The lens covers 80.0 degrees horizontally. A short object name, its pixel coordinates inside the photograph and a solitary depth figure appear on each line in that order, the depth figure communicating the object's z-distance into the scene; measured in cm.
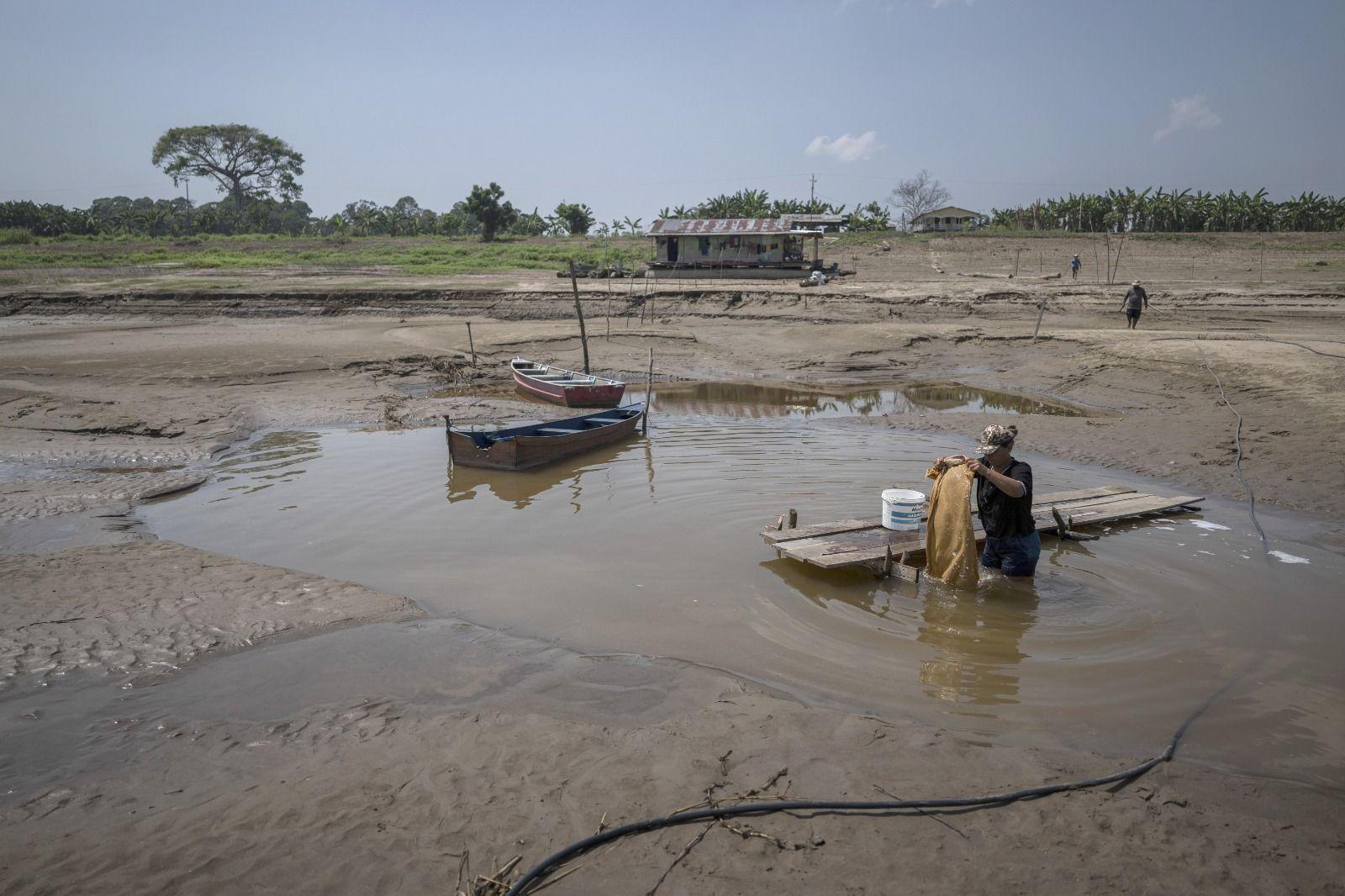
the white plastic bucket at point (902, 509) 780
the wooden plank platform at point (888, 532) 755
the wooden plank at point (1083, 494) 966
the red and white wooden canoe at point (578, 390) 1758
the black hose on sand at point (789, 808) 382
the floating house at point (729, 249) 3772
